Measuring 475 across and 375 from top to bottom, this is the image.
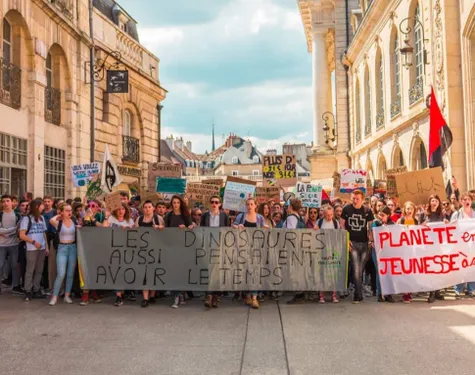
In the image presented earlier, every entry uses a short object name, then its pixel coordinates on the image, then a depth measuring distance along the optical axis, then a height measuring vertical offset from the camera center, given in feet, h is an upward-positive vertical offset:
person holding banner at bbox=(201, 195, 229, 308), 27.76 -0.52
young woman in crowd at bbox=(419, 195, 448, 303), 29.84 -0.44
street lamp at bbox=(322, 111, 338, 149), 114.93 +16.45
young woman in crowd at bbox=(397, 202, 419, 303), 29.14 -0.57
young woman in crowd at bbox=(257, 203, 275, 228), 29.67 -0.34
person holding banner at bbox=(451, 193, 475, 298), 28.66 -0.57
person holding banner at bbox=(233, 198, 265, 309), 27.45 -0.60
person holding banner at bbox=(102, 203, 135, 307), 28.58 -0.54
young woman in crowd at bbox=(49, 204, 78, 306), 27.37 -2.09
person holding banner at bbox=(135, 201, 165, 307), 28.04 -0.54
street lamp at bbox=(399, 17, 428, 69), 55.77 +15.85
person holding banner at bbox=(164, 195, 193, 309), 27.73 -0.41
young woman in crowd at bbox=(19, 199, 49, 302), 28.43 -1.81
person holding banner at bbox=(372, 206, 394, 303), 27.76 -0.96
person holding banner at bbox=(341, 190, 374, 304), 27.81 -1.15
